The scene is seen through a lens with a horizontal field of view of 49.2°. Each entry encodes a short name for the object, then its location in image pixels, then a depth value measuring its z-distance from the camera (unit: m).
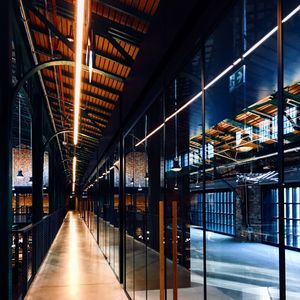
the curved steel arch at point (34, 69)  4.30
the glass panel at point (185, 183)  3.06
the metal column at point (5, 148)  4.10
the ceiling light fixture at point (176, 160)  3.84
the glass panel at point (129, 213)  5.88
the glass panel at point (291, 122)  1.61
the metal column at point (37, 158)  8.17
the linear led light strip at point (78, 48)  2.91
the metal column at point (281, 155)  1.50
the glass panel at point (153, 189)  4.39
